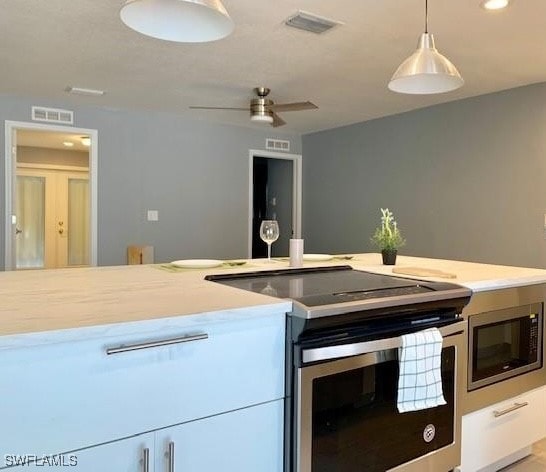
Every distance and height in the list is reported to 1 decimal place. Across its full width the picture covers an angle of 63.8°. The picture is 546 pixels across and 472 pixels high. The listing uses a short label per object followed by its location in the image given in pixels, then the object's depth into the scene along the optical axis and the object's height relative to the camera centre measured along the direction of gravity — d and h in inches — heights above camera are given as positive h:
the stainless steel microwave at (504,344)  71.8 -20.4
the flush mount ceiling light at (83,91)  158.7 +48.6
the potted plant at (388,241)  92.3 -3.2
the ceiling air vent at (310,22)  98.8 +47.1
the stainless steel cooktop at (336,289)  52.0 -8.9
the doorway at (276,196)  247.9 +17.4
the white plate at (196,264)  80.7 -7.6
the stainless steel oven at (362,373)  51.6 -18.9
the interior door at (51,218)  298.5 +2.4
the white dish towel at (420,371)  58.2 -19.6
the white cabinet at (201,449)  40.7 -23.0
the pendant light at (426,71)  72.7 +26.9
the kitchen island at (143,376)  38.2 -15.0
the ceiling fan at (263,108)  153.8 +40.5
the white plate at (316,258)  96.8 -7.3
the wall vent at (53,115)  176.1 +43.4
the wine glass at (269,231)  84.7 -1.3
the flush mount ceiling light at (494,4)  90.0 +46.4
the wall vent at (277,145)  235.6 +43.4
